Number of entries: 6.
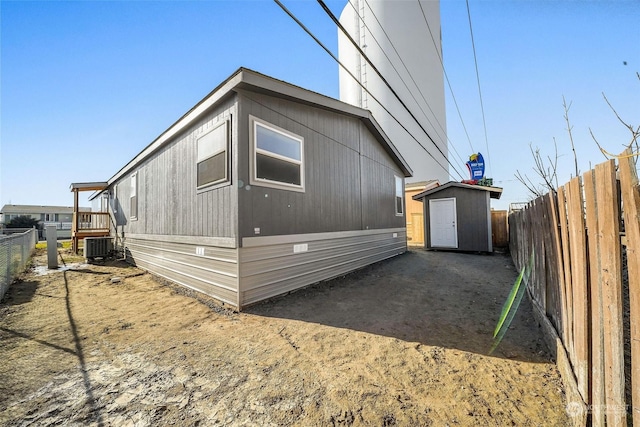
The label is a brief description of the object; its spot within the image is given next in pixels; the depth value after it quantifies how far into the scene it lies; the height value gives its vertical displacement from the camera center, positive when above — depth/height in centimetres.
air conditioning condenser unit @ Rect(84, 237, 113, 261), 932 -81
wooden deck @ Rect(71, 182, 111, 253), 1174 +19
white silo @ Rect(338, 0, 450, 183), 2697 +1609
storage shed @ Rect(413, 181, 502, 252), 997 +10
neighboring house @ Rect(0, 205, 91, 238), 3425 +184
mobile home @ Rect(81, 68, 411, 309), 453 +65
